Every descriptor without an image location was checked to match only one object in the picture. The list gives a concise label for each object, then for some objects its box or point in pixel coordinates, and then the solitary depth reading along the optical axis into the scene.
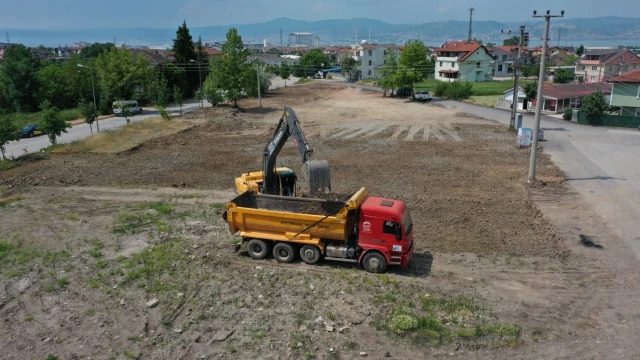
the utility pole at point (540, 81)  22.86
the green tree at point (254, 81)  53.19
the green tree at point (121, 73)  53.47
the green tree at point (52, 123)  31.24
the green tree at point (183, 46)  66.31
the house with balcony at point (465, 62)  85.88
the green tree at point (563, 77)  78.31
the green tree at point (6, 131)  27.58
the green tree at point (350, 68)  100.76
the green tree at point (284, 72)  98.12
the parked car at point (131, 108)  50.56
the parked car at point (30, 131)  39.06
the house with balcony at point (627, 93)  42.00
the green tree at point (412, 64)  59.41
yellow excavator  14.55
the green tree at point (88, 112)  36.78
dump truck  14.07
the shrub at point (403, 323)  11.34
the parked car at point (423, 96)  59.34
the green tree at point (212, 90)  53.06
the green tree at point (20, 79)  52.50
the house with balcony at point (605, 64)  73.50
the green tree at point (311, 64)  112.25
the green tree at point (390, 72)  60.72
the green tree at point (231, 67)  51.91
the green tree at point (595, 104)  40.38
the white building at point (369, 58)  106.86
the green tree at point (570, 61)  105.50
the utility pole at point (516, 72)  34.27
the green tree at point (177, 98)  49.53
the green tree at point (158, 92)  49.25
